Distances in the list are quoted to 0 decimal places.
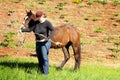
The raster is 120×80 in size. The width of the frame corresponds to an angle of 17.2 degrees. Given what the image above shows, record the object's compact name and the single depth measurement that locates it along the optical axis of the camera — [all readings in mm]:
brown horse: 15703
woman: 13102
